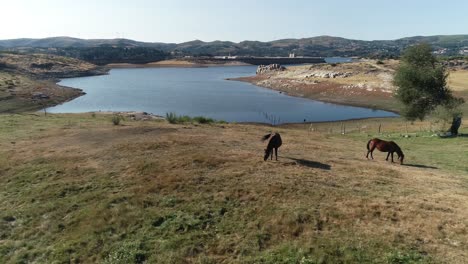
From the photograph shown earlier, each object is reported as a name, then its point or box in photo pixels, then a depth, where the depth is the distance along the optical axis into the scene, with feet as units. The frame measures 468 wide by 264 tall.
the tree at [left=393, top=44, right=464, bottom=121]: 162.40
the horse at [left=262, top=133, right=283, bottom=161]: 85.59
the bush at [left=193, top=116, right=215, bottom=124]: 164.04
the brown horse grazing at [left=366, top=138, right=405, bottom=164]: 95.35
